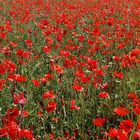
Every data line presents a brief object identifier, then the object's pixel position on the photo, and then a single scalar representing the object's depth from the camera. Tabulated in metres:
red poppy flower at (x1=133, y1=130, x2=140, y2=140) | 2.07
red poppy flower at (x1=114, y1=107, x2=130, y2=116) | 2.33
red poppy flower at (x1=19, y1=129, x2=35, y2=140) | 2.13
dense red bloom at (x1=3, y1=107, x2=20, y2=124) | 2.35
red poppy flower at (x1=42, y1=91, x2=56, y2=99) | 2.69
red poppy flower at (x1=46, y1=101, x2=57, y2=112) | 2.58
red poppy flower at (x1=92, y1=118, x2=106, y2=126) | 2.36
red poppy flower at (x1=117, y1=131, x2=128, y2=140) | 2.00
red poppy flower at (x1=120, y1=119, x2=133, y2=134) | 2.19
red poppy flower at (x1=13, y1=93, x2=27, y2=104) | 2.44
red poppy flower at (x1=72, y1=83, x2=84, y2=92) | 2.87
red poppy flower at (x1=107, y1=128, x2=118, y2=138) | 2.09
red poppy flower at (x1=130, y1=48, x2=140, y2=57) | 3.38
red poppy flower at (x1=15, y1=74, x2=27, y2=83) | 2.81
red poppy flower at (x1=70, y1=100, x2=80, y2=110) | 2.77
